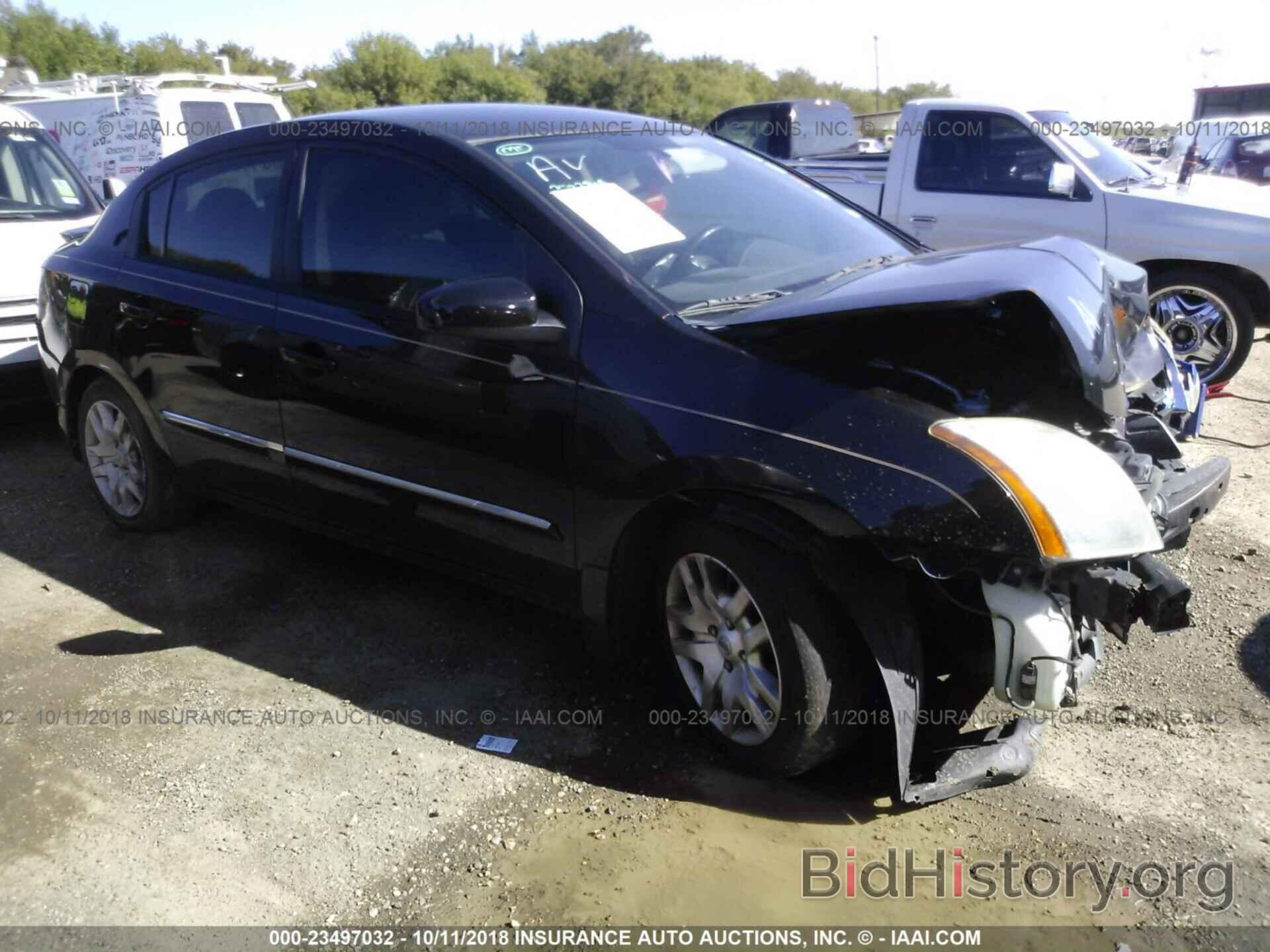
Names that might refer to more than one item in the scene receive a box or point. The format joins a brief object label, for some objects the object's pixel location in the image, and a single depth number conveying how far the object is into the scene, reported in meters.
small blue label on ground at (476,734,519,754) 3.22
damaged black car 2.54
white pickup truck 6.47
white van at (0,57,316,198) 11.60
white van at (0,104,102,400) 5.98
